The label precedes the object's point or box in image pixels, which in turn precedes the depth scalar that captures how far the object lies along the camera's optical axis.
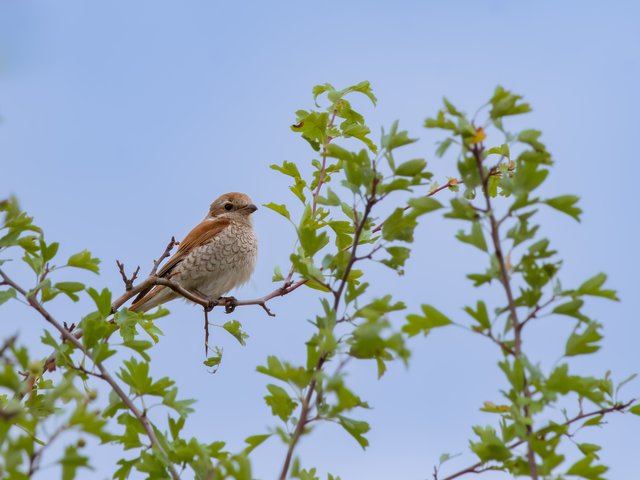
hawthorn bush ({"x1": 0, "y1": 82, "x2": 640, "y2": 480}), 4.09
